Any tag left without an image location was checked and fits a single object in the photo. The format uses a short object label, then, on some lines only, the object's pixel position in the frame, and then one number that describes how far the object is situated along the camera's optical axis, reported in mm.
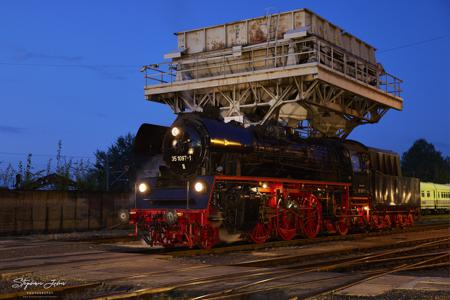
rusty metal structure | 23031
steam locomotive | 12359
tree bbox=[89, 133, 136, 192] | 51881
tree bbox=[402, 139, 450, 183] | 80312
